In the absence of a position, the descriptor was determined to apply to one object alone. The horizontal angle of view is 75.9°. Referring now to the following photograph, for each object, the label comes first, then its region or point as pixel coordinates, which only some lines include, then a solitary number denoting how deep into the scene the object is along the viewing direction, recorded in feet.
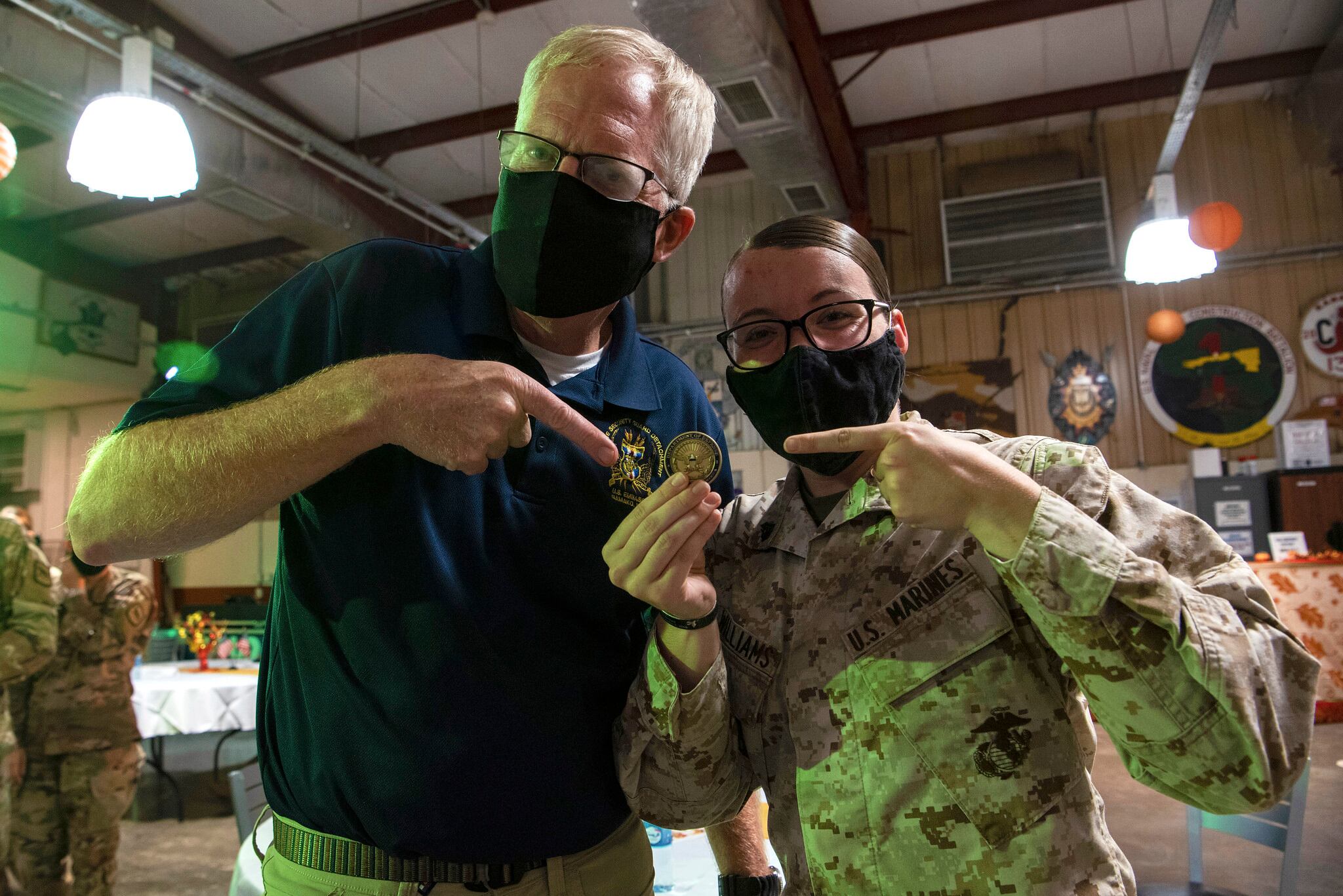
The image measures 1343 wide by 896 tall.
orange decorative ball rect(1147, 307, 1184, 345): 24.95
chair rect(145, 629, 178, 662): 25.03
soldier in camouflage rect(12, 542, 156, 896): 14.56
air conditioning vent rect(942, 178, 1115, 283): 28.84
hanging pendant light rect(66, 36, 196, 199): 13.37
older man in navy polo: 3.91
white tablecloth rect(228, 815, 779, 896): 7.36
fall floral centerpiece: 21.57
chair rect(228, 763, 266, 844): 10.22
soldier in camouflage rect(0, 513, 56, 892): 13.19
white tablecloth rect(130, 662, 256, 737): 18.95
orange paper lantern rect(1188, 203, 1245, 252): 19.76
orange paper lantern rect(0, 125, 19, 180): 10.68
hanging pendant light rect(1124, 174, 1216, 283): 19.75
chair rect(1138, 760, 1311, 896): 9.34
